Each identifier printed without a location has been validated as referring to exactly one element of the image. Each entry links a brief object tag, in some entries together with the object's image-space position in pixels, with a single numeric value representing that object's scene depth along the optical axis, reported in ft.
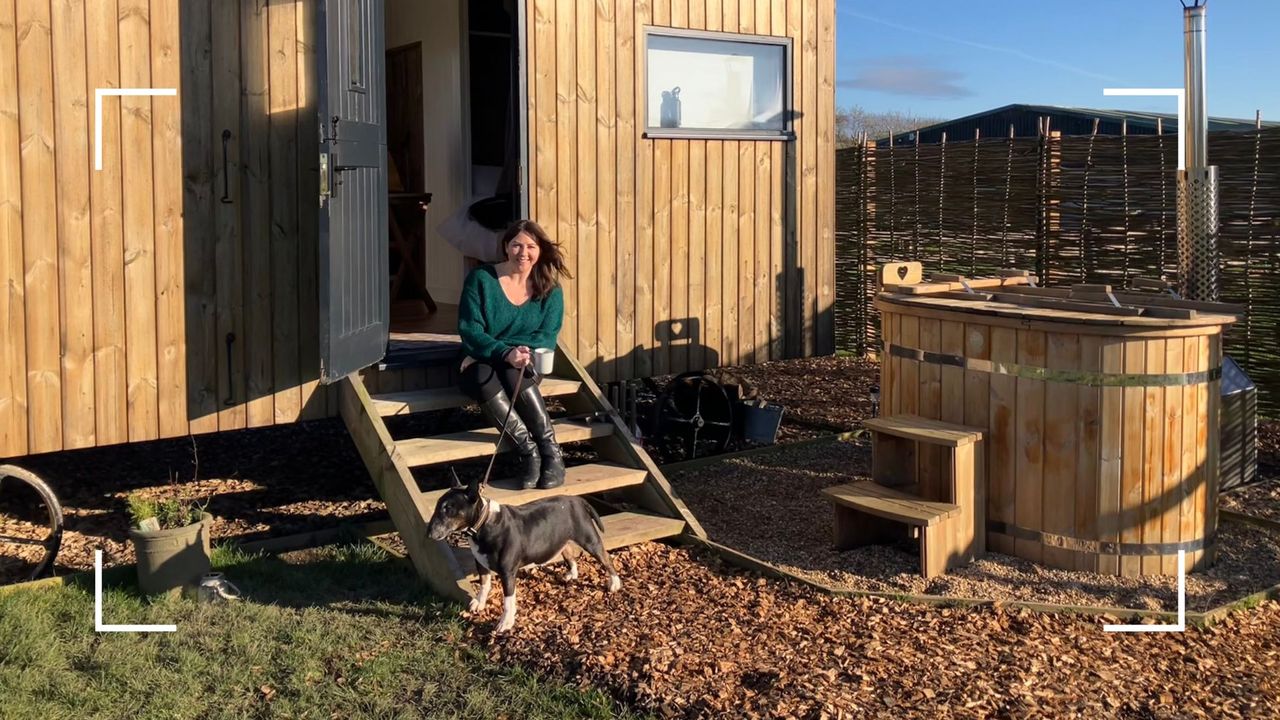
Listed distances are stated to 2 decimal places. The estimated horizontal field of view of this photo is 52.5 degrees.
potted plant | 18.20
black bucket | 29.37
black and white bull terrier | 16.96
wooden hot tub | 18.85
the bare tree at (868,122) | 169.58
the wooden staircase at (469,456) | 19.07
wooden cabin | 19.47
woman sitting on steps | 20.93
